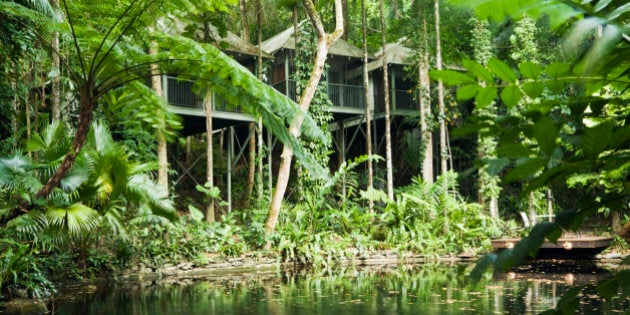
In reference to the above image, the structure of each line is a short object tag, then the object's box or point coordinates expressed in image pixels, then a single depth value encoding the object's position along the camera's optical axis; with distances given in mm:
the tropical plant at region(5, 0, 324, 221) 7766
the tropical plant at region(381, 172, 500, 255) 14836
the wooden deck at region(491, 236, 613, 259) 12523
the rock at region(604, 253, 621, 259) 13167
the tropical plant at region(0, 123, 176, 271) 9008
